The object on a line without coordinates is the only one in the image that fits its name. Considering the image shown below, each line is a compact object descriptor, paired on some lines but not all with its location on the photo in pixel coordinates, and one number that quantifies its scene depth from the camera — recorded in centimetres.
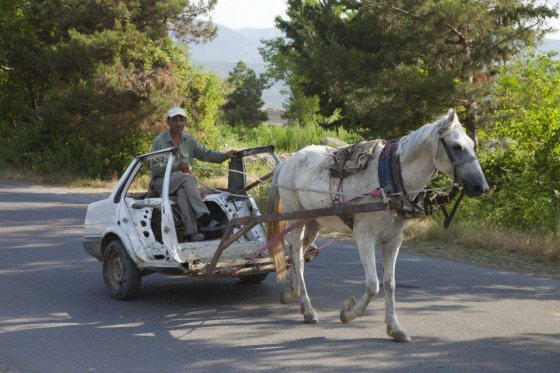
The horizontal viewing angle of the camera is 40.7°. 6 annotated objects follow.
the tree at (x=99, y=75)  2556
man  862
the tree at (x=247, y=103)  7056
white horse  645
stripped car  820
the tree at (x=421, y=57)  1691
